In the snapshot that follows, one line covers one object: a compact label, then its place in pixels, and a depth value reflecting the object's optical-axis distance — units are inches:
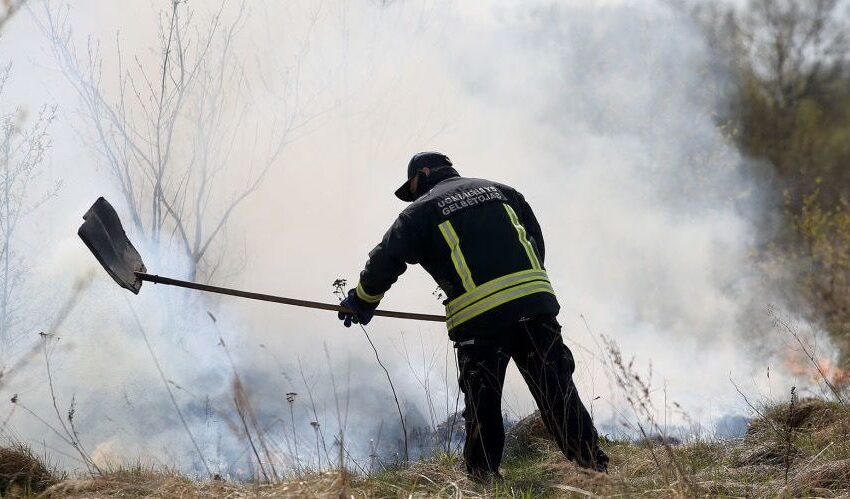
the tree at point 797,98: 1365.7
